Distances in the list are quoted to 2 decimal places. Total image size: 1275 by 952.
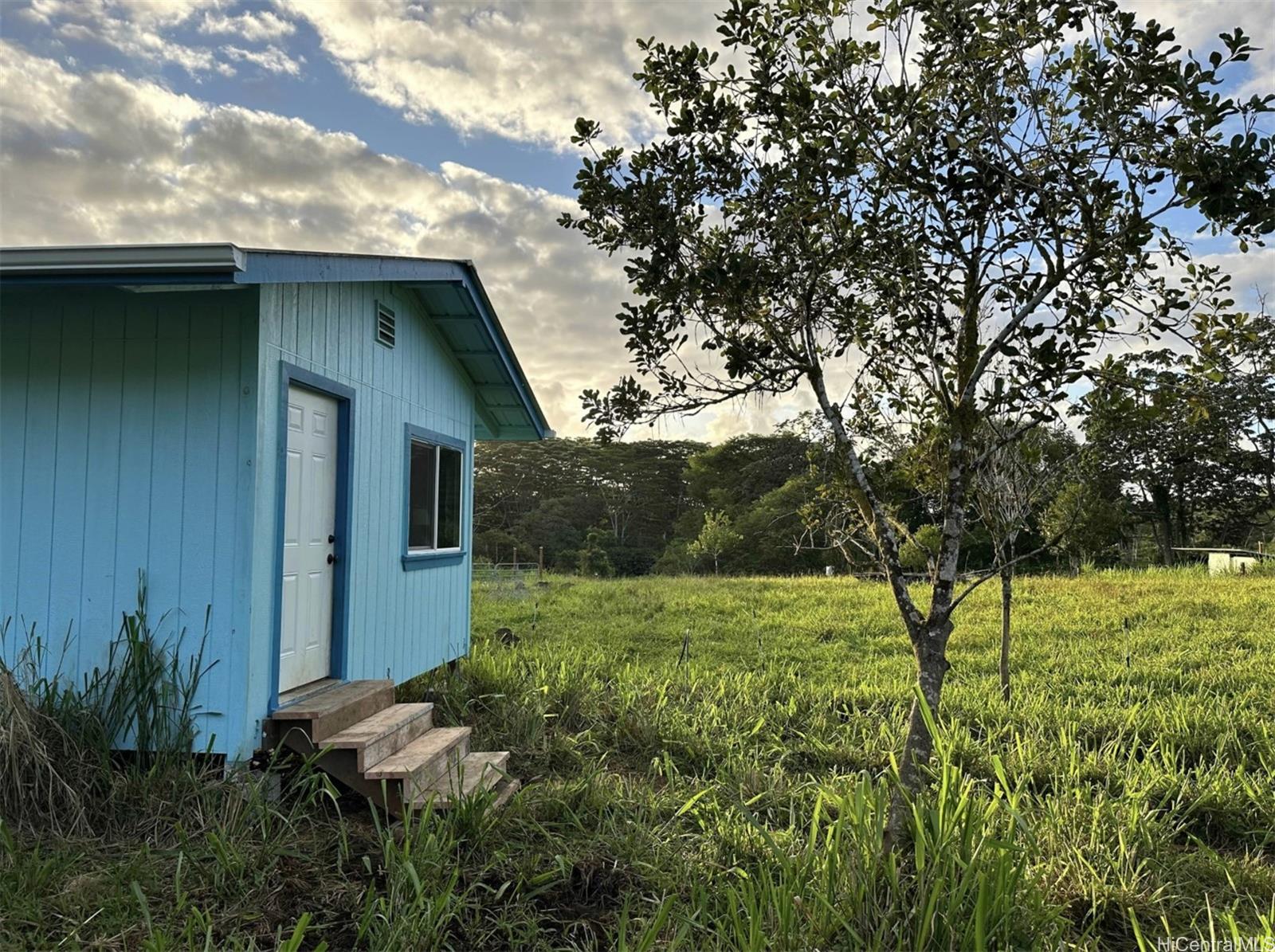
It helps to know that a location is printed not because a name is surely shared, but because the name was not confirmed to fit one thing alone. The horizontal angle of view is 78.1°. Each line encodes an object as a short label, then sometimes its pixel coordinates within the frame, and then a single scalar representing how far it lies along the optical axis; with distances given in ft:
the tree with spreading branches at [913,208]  9.86
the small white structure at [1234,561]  50.83
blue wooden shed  14.16
